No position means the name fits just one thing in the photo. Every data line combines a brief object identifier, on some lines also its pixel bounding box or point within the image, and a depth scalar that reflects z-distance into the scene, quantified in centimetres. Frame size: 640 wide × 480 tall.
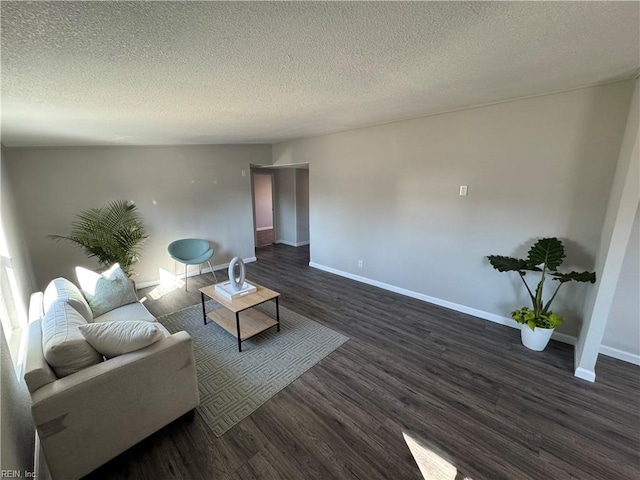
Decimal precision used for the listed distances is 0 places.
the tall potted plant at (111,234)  344
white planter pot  252
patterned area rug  199
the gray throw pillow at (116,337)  157
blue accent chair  423
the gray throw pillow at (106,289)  256
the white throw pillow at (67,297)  209
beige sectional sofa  130
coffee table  263
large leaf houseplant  242
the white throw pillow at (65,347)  141
